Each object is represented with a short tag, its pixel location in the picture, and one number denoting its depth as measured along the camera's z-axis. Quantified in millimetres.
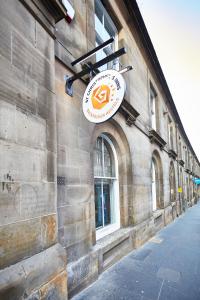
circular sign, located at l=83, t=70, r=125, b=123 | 3212
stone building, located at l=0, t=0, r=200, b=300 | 2287
